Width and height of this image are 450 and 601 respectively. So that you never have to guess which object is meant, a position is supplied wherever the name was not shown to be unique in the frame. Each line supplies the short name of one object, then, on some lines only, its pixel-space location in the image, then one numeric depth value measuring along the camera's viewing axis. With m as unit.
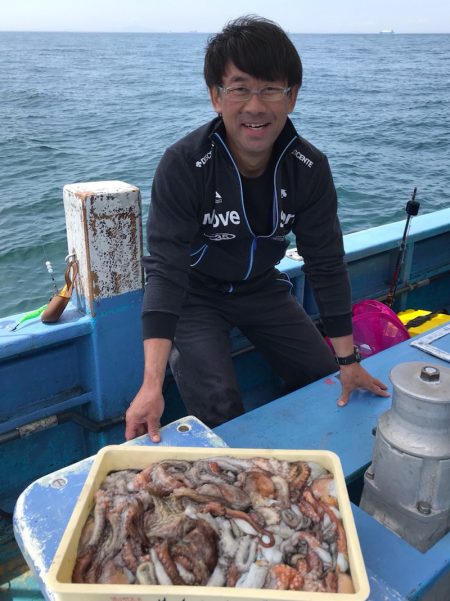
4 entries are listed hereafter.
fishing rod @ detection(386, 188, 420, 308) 3.72
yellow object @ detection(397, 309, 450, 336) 3.55
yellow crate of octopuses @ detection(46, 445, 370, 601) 1.09
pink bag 3.32
